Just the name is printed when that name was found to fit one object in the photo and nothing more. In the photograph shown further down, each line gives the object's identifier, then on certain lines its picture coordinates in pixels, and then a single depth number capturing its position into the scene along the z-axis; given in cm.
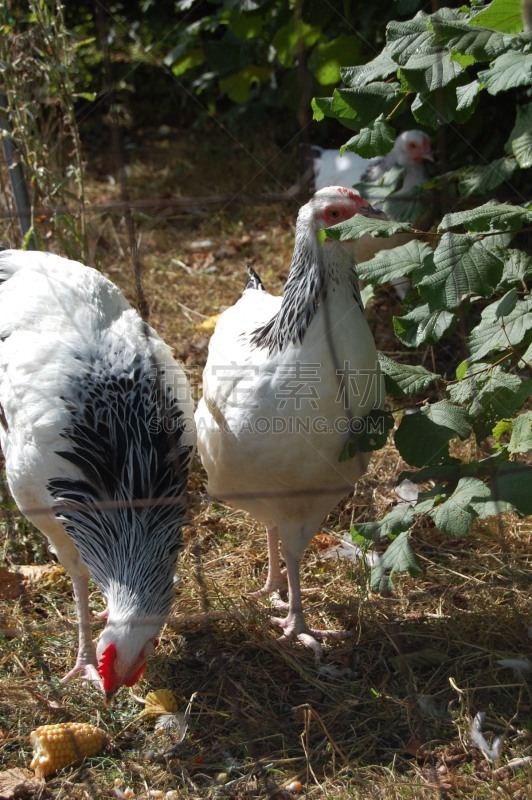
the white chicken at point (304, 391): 254
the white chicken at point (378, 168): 437
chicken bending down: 248
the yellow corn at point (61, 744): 235
